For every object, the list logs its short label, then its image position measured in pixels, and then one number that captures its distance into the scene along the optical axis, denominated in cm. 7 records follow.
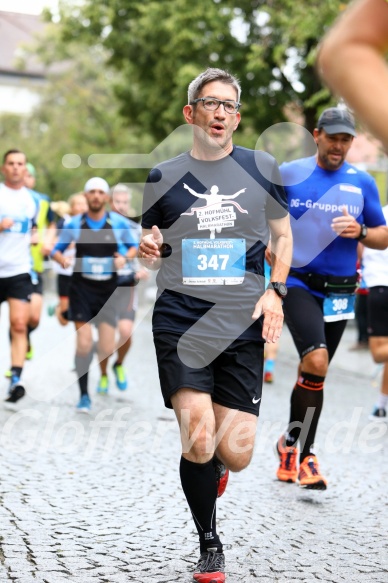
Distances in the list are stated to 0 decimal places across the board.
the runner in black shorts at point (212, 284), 840
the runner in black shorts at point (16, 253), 1842
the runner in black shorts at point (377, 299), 1711
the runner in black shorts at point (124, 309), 2055
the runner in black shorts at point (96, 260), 1930
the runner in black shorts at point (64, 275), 2366
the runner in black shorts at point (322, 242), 1215
